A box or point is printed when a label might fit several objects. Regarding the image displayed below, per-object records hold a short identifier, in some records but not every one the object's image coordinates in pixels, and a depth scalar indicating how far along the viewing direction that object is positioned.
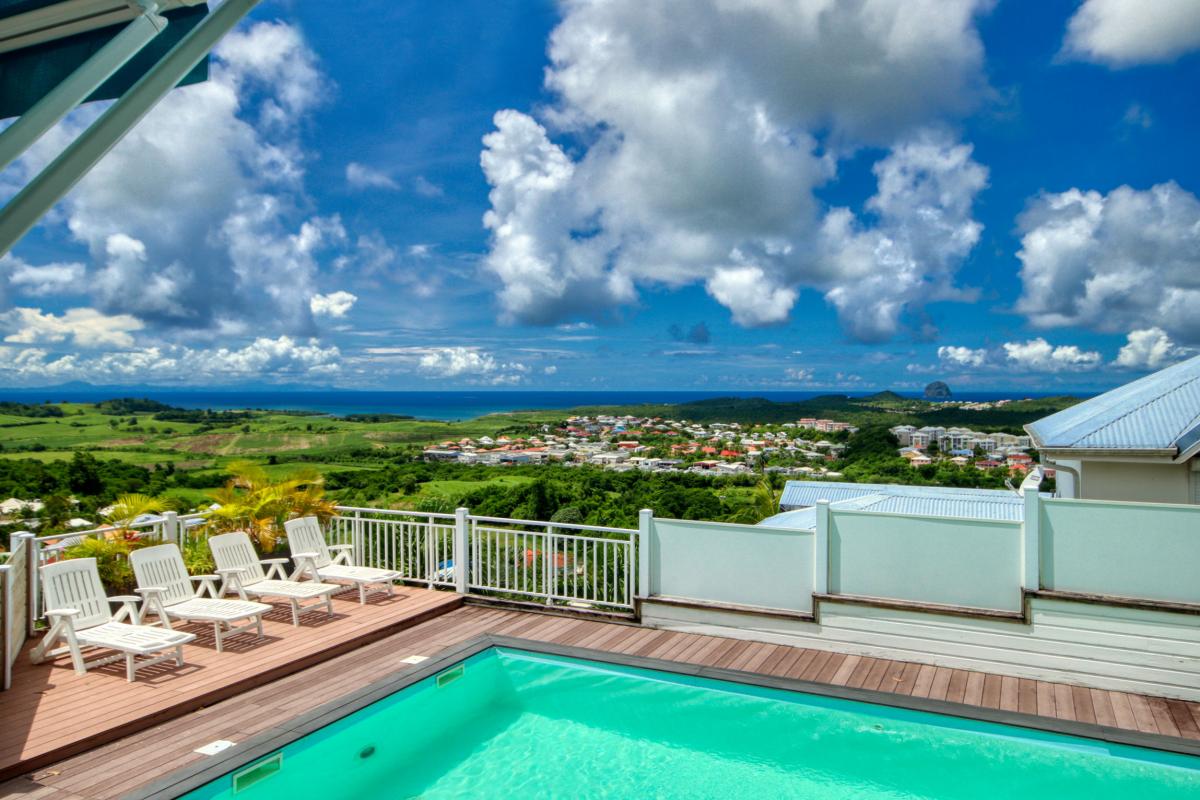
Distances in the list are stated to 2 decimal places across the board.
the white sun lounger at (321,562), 7.62
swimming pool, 4.59
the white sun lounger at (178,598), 6.21
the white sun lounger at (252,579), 6.93
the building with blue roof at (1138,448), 7.66
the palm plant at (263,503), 8.21
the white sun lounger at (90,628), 5.48
